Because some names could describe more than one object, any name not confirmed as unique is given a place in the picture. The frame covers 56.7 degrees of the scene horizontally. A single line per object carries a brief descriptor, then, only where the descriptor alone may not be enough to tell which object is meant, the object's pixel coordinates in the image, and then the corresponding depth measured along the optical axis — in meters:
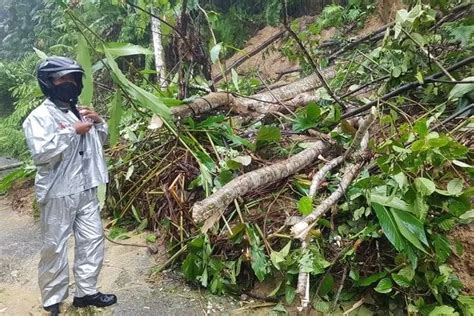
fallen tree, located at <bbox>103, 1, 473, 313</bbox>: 2.67
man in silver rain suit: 2.83
